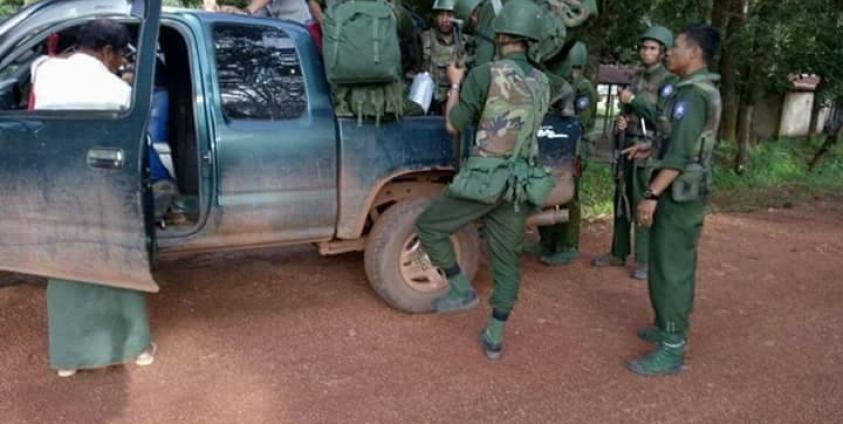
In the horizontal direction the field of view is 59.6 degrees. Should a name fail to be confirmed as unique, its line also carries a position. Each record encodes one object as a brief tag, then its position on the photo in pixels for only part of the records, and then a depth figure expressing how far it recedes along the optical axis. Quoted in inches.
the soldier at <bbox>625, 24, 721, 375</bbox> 141.9
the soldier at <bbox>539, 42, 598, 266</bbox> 204.4
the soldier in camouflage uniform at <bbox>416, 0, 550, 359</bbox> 144.5
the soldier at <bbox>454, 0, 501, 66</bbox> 177.8
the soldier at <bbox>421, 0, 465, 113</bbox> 191.1
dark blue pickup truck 127.0
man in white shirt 128.4
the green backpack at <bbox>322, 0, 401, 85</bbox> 150.3
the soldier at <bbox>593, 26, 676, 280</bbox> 213.0
